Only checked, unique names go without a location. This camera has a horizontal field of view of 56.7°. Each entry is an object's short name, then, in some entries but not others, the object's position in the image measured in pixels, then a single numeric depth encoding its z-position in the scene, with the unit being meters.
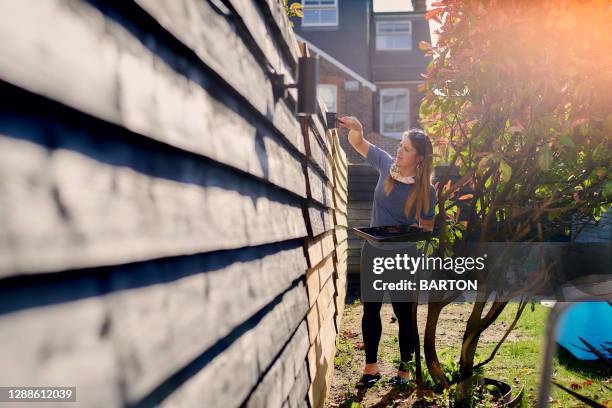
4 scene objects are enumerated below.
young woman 4.15
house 19.39
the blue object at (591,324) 2.89
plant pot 3.53
